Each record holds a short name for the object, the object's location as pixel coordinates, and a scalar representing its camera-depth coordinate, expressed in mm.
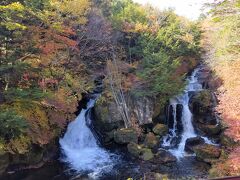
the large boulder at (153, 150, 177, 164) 19875
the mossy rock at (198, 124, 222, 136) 23562
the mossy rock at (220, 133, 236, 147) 20197
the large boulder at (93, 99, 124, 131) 23219
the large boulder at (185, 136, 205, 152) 22061
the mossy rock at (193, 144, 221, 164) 19677
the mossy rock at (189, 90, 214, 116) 25906
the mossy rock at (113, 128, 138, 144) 22109
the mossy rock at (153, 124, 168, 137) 23656
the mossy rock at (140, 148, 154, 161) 20188
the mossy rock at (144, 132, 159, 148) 21969
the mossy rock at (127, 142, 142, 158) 20844
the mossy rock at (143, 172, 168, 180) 16930
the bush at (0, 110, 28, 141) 14088
